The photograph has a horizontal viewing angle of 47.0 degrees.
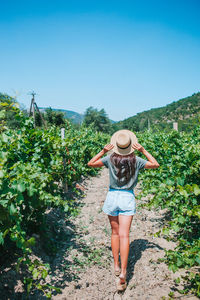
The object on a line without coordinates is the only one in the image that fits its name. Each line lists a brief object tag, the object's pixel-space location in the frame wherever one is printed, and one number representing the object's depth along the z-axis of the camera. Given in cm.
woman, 274
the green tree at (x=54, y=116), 3134
